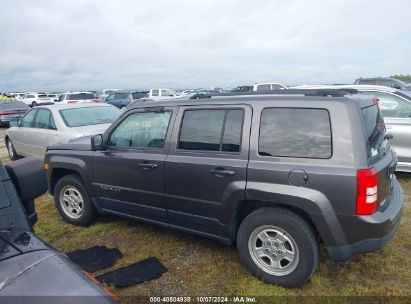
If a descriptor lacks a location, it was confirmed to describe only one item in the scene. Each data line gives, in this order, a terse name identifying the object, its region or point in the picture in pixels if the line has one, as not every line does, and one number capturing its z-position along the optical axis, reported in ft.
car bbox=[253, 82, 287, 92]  64.24
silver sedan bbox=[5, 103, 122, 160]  22.81
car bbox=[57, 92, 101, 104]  81.97
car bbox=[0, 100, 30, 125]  57.06
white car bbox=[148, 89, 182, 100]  85.56
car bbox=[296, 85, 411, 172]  20.17
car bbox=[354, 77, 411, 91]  59.41
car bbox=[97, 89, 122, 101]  130.47
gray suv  9.36
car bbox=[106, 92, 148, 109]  79.97
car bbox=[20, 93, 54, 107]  110.82
